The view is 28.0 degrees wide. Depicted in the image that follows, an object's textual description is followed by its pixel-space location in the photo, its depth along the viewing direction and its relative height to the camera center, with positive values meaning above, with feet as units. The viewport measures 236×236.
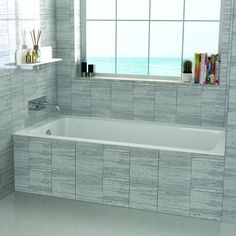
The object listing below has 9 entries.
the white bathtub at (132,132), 14.35 -3.16
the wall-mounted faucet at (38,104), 14.69 -2.30
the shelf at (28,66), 13.61 -1.02
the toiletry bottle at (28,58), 13.87 -0.81
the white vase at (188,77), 15.02 -1.41
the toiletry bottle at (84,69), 16.10 -1.29
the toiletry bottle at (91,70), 16.07 -1.32
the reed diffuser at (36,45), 14.05 -0.44
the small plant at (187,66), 15.06 -1.08
